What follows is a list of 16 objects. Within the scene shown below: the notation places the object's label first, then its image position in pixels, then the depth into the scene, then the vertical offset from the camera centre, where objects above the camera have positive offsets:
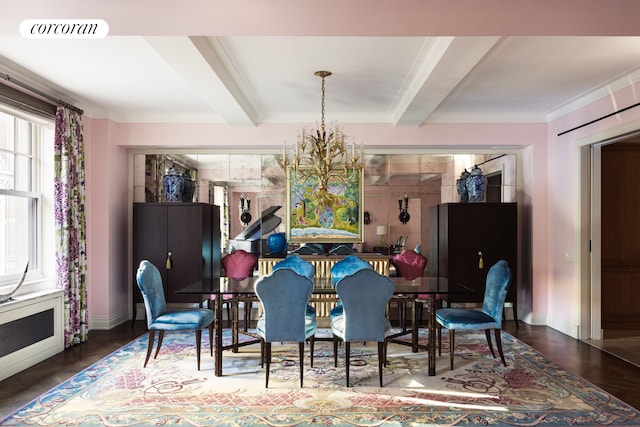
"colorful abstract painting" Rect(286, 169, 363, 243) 6.55 +0.01
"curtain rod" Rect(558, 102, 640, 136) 4.47 +1.00
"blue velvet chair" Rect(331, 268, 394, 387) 3.77 -0.73
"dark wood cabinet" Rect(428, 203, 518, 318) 6.06 -0.34
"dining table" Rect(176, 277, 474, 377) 4.07 -0.67
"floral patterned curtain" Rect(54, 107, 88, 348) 4.94 -0.10
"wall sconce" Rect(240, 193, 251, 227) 6.55 +0.00
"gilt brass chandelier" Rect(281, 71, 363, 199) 4.35 +0.52
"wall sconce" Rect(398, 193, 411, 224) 6.55 +0.04
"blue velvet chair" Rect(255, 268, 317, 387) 3.77 -0.73
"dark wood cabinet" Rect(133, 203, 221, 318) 6.04 -0.35
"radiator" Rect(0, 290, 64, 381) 4.02 -1.07
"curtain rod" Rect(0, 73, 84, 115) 4.20 +1.18
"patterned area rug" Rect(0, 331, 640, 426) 3.19 -1.38
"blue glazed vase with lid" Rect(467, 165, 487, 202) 6.23 +0.36
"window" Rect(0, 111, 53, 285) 4.65 +0.22
